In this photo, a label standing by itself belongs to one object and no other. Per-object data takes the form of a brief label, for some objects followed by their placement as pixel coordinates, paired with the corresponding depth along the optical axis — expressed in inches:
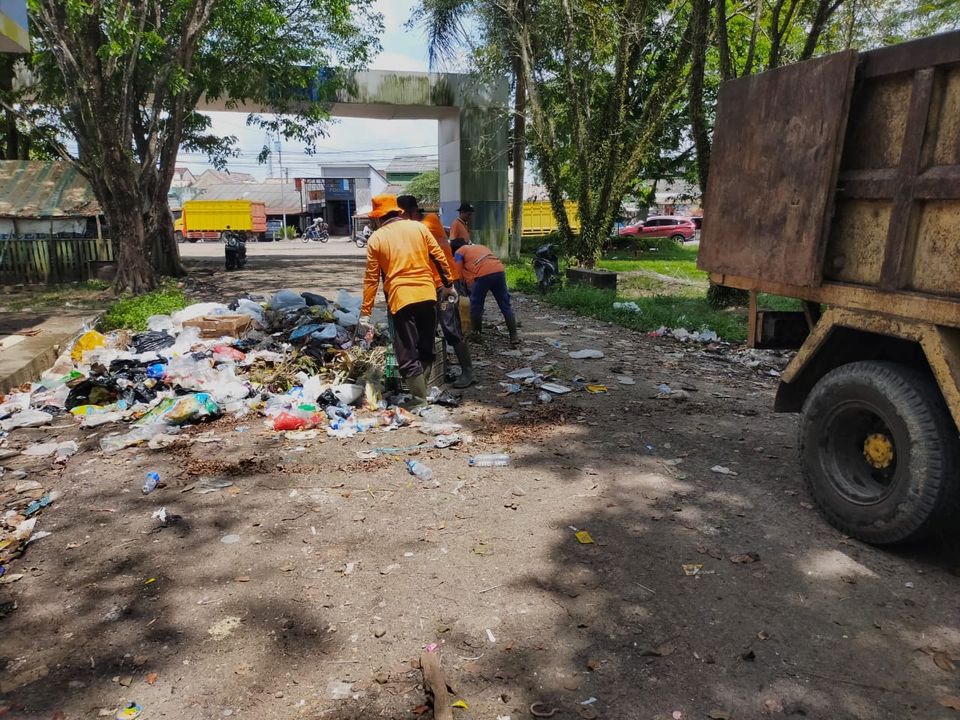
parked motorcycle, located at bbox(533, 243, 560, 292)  519.2
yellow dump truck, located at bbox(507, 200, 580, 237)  1450.5
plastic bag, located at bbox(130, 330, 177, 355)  280.2
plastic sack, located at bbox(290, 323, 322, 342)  278.2
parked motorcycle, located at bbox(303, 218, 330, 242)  1594.5
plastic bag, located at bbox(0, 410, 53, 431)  221.6
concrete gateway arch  762.2
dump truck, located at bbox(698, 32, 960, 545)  116.3
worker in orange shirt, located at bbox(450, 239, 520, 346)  304.5
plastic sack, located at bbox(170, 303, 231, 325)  315.9
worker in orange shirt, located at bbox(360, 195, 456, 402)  214.2
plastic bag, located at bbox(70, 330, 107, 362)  301.6
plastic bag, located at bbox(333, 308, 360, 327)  293.9
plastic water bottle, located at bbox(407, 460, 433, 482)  176.7
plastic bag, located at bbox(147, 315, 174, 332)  311.1
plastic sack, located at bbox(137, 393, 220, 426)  218.7
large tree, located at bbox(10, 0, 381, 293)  437.1
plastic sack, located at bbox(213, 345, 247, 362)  267.1
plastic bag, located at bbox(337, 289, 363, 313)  325.4
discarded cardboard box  295.6
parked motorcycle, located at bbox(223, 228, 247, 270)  752.3
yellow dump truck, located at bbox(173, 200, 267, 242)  1621.6
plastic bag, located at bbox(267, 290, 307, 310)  326.3
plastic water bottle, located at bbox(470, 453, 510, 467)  184.2
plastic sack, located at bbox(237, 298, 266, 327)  318.8
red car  1293.1
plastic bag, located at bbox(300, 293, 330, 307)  328.4
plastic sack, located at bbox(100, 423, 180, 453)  202.4
